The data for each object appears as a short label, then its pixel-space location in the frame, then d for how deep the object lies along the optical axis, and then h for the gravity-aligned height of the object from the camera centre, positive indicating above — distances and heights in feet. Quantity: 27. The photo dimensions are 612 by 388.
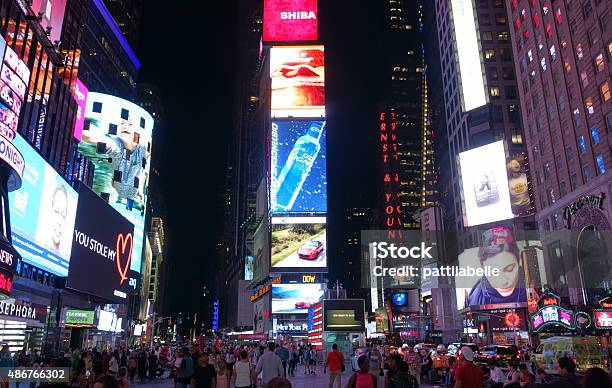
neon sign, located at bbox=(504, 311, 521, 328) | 210.51 +5.00
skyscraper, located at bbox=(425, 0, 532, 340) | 253.03 +124.91
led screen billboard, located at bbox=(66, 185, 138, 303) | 100.07 +18.77
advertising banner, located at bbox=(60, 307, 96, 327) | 107.20 +3.58
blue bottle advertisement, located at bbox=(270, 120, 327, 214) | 297.12 +100.43
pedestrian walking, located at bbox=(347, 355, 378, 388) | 25.11 -2.37
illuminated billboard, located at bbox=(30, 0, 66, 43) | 108.27 +72.28
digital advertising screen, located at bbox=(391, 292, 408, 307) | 374.63 +23.66
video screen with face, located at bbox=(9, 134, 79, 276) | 79.20 +20.74
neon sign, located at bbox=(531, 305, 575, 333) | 91.30 +2.45
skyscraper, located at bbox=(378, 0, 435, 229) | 465.06 +230.98
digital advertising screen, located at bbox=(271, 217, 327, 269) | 288.92 +51.33
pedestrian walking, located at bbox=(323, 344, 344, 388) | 50.37 -3.22
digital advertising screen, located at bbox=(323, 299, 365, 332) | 157.38 +5.37
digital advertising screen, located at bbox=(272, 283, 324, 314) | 290.76 +20.49
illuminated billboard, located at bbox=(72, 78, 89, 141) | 178.40 +82.67
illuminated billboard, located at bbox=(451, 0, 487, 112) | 250.98 +137.82
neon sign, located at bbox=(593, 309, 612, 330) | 93.78 +2.29
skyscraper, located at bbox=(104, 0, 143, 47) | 301.16 +197.51
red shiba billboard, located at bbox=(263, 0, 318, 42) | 317.63 +199.08
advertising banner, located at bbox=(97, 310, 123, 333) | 134.21 +3.56
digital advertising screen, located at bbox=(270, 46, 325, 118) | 304.50 +153.86
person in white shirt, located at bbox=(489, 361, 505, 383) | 51.88 -4.65
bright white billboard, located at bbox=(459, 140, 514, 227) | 205.26 +61.75
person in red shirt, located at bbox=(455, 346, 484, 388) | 27.02 -2.37
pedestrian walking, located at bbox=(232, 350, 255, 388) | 34.19 -2.82
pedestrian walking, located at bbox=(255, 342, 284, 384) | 36.17 -2.43
